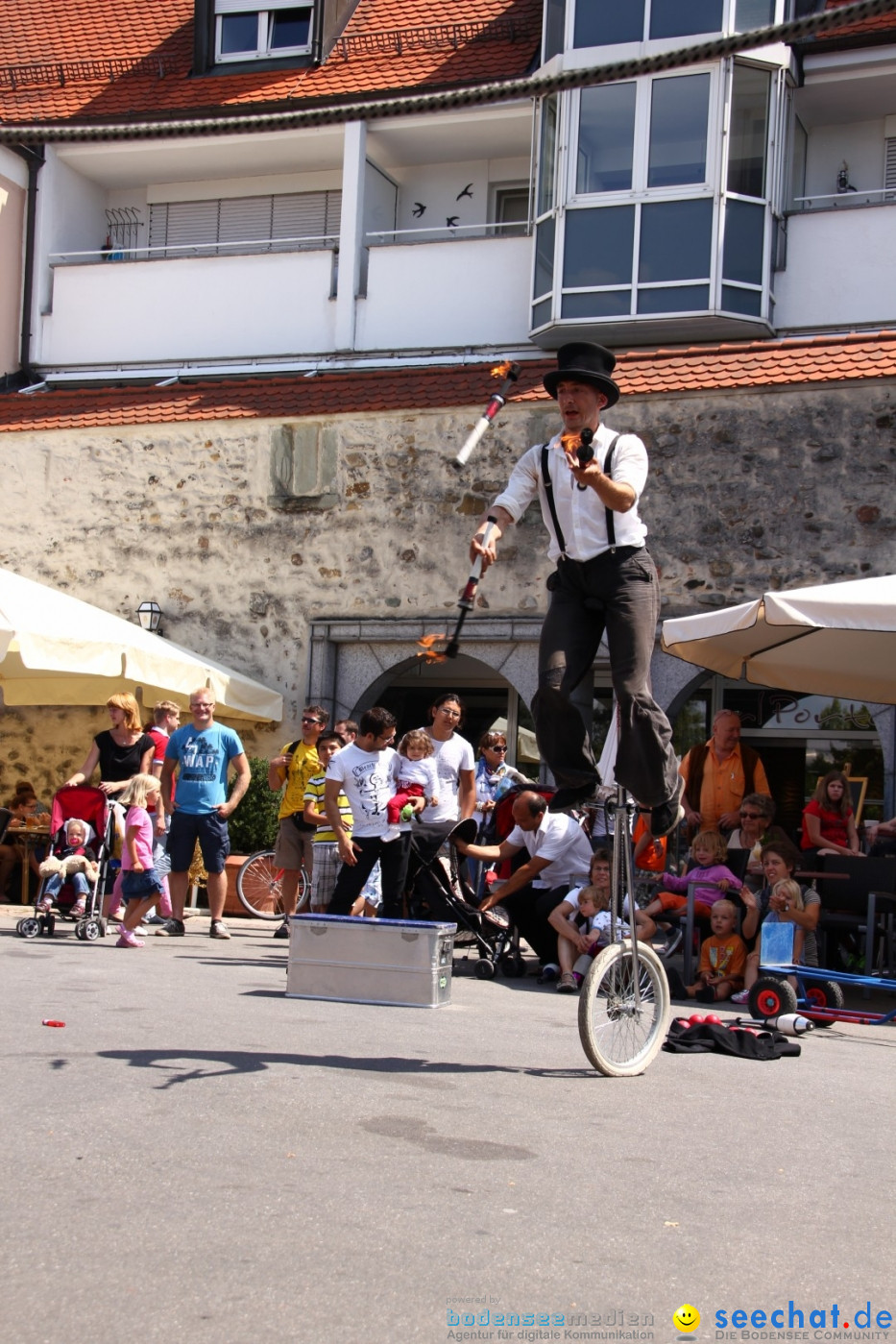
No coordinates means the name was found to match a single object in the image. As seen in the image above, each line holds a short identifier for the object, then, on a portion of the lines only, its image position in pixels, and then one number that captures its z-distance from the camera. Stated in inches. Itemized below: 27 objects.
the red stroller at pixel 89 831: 415.8
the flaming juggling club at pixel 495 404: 194.1
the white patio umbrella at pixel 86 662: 454.3
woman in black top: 424.5
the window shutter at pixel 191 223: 836.6
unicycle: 205.5
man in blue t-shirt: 415.5
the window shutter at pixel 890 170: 724.0
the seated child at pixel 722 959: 335.0
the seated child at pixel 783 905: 331.0
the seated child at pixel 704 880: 353.4
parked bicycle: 518.6
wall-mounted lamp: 626.5
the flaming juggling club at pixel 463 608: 193.2
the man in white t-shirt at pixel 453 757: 383.2
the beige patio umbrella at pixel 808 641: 329.4
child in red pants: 362.9
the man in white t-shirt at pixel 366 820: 353.4
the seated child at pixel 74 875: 404.5
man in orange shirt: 397.4
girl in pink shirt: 383.6
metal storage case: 277.9
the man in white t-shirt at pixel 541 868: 360.5
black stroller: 362.0
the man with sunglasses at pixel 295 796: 455.2
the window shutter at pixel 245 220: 826.8
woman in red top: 394.3
